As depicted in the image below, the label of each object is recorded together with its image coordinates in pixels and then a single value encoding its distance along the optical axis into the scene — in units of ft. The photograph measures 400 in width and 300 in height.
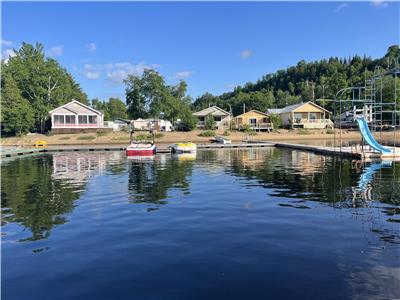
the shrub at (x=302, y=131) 262.88
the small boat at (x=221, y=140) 204.13
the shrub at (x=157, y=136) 242.21
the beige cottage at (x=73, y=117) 249.96
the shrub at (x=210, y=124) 276.41
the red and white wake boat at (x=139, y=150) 141.60
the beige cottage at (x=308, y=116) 284.41
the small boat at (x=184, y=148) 150.92
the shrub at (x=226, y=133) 258.37
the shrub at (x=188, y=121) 271.90
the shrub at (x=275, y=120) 279.55
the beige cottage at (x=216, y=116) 303.07
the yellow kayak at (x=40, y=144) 202.02
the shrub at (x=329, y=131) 263.49
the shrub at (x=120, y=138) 241.55
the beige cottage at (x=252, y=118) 289.74
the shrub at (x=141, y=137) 238.62
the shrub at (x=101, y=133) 248.61
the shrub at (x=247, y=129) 266.67
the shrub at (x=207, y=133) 249.14
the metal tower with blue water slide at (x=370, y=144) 104.58
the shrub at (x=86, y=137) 239.09
